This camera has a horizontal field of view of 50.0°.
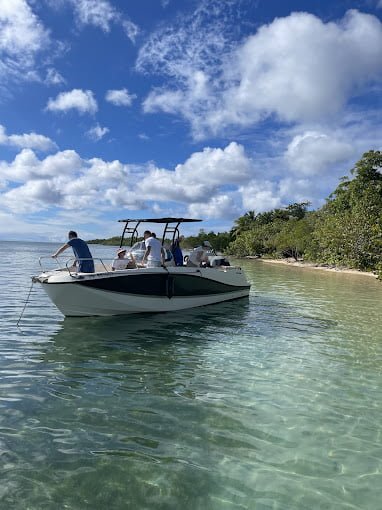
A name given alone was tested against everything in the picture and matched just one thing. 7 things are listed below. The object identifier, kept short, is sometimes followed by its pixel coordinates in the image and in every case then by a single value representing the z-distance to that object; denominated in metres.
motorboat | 9.95
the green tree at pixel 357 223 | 42.59
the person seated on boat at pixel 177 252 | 13.33
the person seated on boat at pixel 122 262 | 11.29
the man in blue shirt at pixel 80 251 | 10.36
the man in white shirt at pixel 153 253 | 11.30
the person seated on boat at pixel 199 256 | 13.49
